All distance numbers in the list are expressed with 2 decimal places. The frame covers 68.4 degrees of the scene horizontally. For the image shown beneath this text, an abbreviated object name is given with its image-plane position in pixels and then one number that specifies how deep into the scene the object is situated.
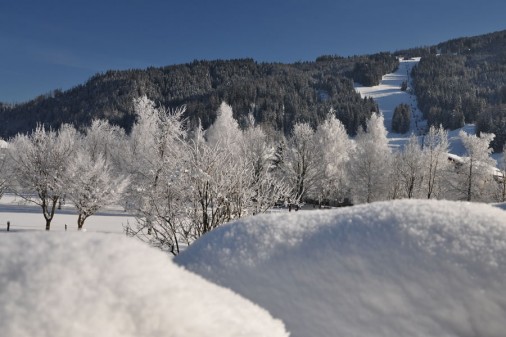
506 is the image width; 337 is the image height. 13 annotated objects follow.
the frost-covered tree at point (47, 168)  25.81
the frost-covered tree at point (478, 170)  38.12
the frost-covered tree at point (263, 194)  13.41
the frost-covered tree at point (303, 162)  35.90
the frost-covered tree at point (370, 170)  37.81
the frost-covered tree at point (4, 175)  37.83
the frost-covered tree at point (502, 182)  36.81
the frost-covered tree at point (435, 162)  39.38
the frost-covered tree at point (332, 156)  40.62
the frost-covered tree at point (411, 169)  38.59
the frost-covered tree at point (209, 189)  12.41
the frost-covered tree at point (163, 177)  12.79
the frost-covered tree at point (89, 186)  25.66
